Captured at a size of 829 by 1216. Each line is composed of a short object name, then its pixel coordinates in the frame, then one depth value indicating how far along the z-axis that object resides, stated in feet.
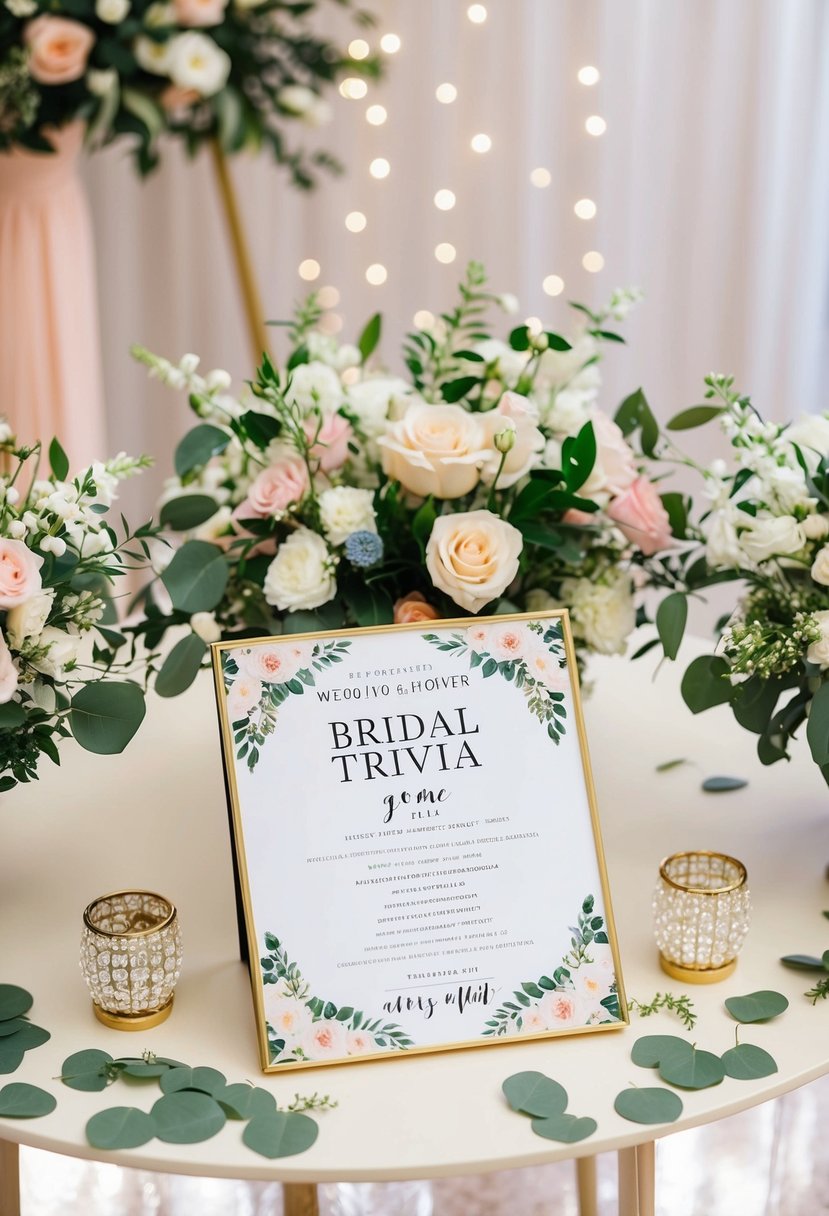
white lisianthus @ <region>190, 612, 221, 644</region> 3.79
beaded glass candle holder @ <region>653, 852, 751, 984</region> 2.92
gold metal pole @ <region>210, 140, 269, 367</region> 8.25
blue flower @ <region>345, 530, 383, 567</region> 3.43
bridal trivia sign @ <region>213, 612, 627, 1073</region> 2.75
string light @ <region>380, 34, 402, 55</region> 9.07
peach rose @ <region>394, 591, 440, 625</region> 3.48
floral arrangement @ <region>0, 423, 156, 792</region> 2.91
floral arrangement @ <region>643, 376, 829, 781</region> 3.12
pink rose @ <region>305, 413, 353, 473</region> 3.61
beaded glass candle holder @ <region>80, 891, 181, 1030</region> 2.74
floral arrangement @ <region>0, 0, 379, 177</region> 6.78
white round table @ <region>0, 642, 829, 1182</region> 2.52
